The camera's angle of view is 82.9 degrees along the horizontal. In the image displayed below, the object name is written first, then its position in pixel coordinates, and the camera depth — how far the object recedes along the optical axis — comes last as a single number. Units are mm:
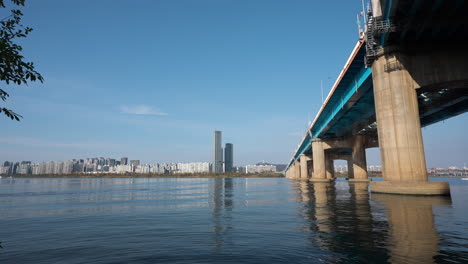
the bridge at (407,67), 23359
